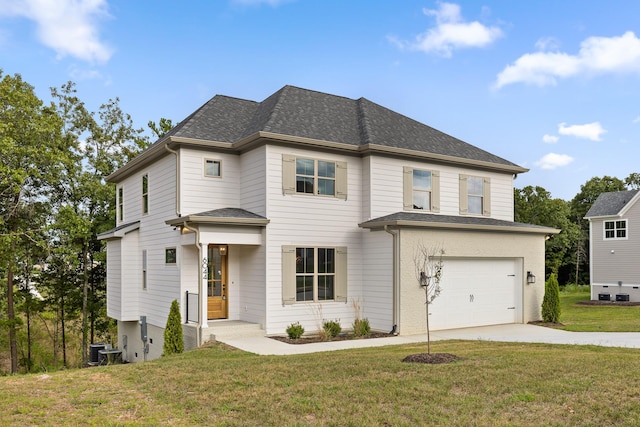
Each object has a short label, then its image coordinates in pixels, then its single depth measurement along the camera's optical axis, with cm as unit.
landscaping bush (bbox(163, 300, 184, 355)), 1323
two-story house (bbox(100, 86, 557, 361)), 1412
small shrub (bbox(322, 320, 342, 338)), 1391
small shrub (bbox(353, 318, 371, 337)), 1413
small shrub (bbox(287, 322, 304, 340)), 1348
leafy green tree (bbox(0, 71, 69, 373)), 1970
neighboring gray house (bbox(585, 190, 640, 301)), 2761
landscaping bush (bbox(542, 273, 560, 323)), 1669
